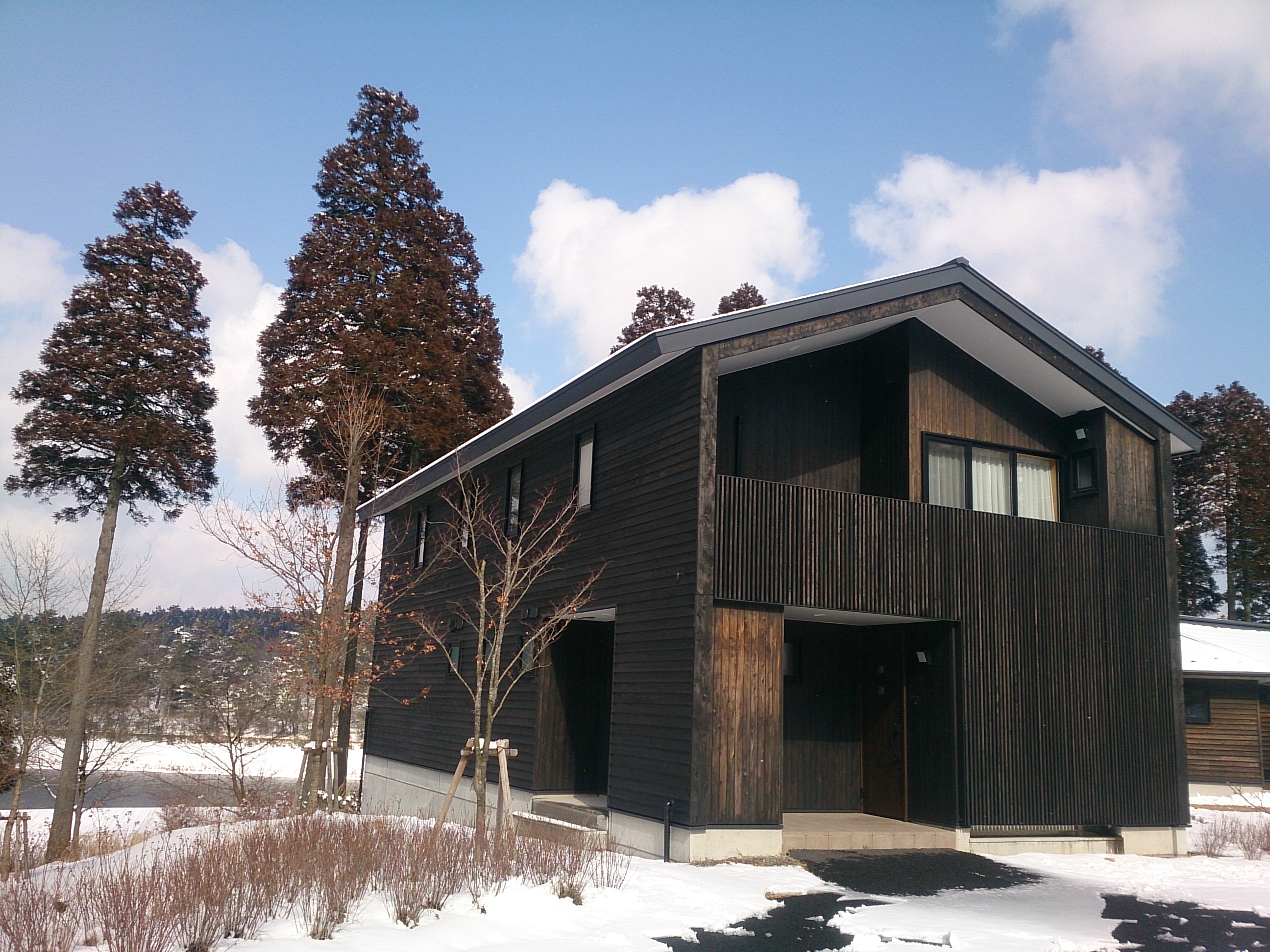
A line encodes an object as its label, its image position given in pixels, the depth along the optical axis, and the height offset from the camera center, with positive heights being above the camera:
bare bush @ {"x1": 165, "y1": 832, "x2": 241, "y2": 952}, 6.24 -1.52
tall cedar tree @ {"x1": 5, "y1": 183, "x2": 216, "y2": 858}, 22.75 +5.91
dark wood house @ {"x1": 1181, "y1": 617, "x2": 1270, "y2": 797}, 22.38 -0.62
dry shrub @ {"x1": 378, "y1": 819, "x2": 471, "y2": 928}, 7.36 -1.57
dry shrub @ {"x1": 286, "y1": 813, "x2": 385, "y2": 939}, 6.99 -1.51
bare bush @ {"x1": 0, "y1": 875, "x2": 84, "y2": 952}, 5.85 -1.62
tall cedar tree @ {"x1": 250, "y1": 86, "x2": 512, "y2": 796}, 23.47 +8.02
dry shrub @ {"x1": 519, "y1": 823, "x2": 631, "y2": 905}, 8.34 -1.68
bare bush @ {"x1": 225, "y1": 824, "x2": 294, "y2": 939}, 6.70 -1.57
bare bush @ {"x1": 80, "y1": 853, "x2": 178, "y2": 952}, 5.81 -1.52
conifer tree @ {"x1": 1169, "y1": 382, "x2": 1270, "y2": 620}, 35.34 +6.90
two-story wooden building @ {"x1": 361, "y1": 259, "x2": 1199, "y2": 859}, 11.51 +1.16
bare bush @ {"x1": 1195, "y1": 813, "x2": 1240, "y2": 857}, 13.27 -1.90
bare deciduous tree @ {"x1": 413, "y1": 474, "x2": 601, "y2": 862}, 12.85 +1.21
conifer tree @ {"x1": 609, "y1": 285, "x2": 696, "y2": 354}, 31.83 +11.30
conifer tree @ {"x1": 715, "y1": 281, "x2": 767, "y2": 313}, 31.28 +11.51
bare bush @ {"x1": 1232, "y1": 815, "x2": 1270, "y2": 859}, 12.68 -1.81
